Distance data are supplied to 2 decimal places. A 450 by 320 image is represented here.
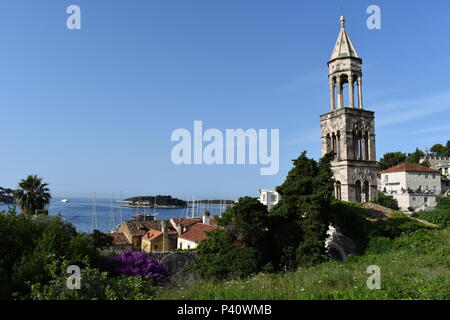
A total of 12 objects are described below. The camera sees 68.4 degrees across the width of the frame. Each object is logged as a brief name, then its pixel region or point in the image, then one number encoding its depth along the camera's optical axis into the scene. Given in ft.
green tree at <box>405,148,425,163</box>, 287.28
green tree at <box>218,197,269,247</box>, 58.03
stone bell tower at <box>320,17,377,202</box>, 88.69
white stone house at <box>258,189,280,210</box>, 229.29
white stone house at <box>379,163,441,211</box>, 177.06
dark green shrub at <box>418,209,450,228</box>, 87.41
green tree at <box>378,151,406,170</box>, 290.64
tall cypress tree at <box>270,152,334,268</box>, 60.08
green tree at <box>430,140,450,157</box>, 322.14
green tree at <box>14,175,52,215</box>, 99.30
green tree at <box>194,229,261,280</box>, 53.57
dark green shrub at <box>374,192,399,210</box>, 115.57
